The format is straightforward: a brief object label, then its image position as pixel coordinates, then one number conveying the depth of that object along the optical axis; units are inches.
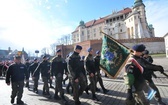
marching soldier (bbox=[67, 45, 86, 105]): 159.4
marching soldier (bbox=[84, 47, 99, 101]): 180.1
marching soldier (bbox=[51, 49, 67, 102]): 185.3
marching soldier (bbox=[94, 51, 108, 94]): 209.1
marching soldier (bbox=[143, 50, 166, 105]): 147.7
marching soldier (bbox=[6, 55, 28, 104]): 184.3
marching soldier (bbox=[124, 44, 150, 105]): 97.8
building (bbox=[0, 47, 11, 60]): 2782.7
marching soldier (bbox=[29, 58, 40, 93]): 249.1
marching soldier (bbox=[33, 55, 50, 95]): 219.6
